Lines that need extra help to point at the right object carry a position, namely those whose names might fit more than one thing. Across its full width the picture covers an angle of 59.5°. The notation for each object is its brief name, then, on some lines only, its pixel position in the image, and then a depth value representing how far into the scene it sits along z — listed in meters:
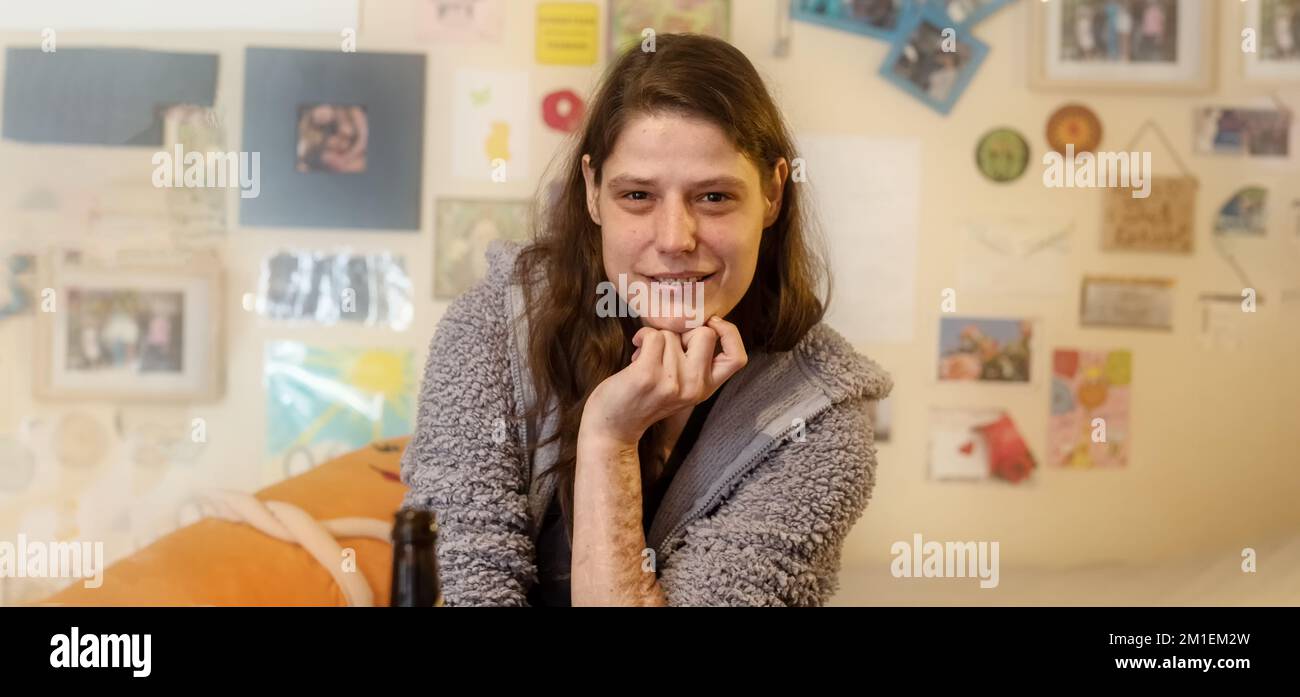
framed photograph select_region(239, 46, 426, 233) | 1.83
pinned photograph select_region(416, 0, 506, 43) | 1.83
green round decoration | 1.92
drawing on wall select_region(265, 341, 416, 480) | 1.87
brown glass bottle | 0.94
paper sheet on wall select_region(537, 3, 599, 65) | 1.83
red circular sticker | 1.85
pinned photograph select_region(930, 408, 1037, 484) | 1.96
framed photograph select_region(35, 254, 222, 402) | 1.84
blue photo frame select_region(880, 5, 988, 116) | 1.88
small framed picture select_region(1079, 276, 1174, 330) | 1.97
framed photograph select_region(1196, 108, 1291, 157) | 1.96
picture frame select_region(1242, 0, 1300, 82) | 1.96
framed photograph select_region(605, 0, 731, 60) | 1.84
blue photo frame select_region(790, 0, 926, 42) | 1.87
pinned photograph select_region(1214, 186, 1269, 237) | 1.98
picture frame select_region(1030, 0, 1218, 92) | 1.91
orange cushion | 1.30
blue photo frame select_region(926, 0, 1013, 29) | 1.88
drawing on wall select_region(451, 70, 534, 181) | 1.84
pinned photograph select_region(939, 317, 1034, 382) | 1.95
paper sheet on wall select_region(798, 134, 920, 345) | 1.89
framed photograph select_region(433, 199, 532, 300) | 1.84
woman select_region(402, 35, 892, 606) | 1.06
